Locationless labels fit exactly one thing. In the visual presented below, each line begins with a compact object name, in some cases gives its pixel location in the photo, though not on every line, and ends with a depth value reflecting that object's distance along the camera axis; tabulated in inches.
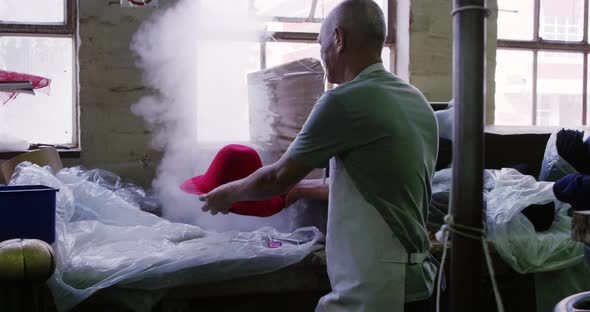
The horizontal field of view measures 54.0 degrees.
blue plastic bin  88.9
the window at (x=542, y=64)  167.3
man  70.2
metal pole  44.9
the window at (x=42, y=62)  135.7
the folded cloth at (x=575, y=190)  101.5
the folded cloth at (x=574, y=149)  121.6
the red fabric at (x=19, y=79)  132.5
